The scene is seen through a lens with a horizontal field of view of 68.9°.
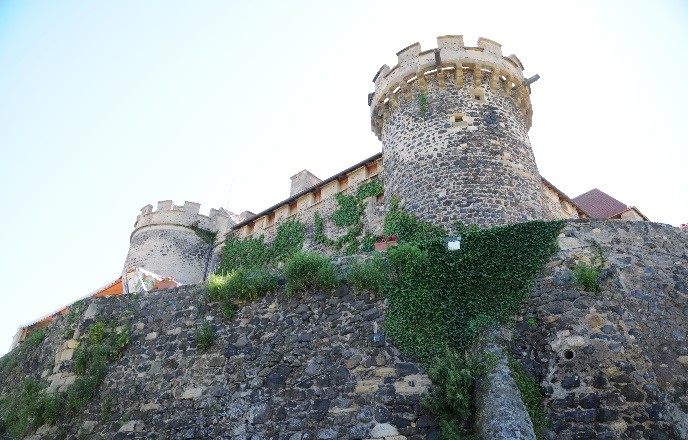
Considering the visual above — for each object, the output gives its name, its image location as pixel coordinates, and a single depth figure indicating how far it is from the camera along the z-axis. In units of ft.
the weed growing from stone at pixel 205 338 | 31.40
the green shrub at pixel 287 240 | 64.20
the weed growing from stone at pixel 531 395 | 23.49
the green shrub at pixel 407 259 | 29.53
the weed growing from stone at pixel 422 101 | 48.44
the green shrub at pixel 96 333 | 34.61
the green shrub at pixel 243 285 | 32.68
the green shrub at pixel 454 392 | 22.99
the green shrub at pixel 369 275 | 29.73
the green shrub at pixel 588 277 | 27.32
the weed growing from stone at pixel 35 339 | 40.04
